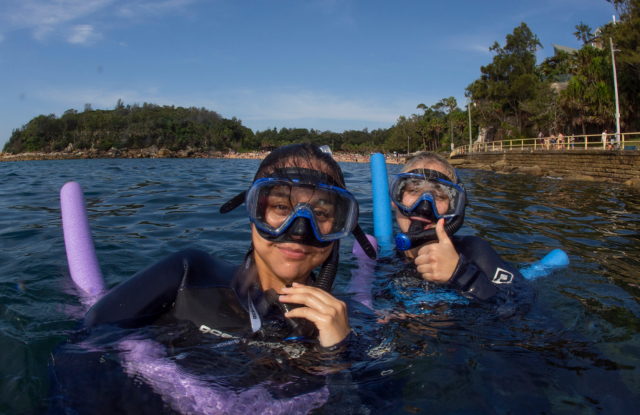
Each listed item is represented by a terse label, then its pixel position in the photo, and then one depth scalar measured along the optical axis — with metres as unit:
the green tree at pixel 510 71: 42.47
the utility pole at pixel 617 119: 17.65
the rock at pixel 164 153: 91.88
